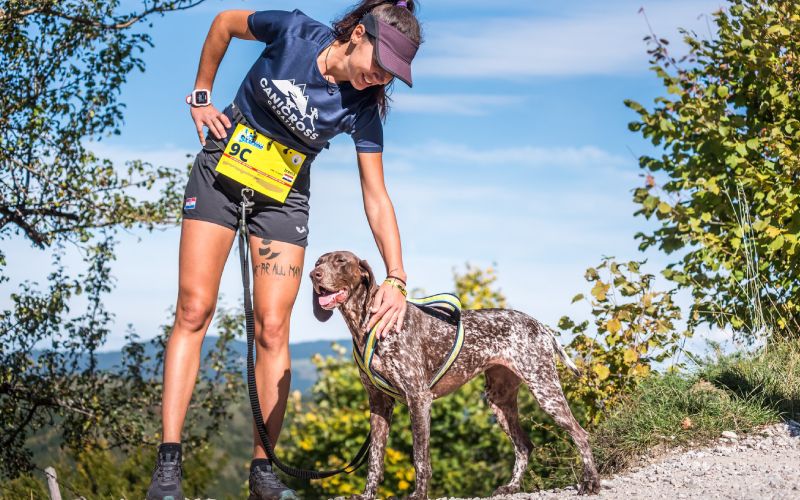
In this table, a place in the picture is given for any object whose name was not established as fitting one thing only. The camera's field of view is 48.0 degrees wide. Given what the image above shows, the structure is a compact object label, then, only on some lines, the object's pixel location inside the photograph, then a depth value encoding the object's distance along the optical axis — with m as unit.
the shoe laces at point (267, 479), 4.62
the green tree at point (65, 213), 8.28
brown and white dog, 4.79
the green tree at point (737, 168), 7.54
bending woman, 4.43
